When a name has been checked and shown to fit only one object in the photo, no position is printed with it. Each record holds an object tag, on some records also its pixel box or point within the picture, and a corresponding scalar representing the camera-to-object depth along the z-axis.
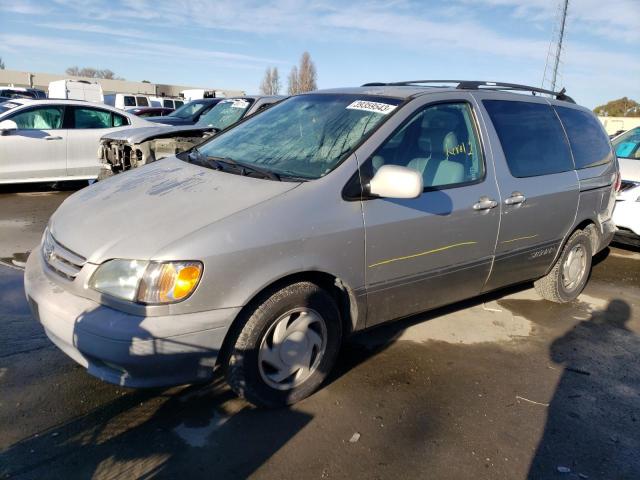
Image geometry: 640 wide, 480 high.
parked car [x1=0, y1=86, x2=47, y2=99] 22.39
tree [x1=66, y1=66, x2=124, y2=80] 95.52
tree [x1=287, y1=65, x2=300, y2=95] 71.81
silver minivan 2.47
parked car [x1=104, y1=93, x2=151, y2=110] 27.24
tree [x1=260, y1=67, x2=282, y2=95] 86.81
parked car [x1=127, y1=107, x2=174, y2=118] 20.31
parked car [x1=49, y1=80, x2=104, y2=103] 22.64
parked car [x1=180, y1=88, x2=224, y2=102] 37.38
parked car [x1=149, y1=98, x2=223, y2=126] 10.24
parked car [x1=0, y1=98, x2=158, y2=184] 8.04
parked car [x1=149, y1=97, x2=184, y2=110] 30.47
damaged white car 6.72
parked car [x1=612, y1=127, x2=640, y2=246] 6.08
